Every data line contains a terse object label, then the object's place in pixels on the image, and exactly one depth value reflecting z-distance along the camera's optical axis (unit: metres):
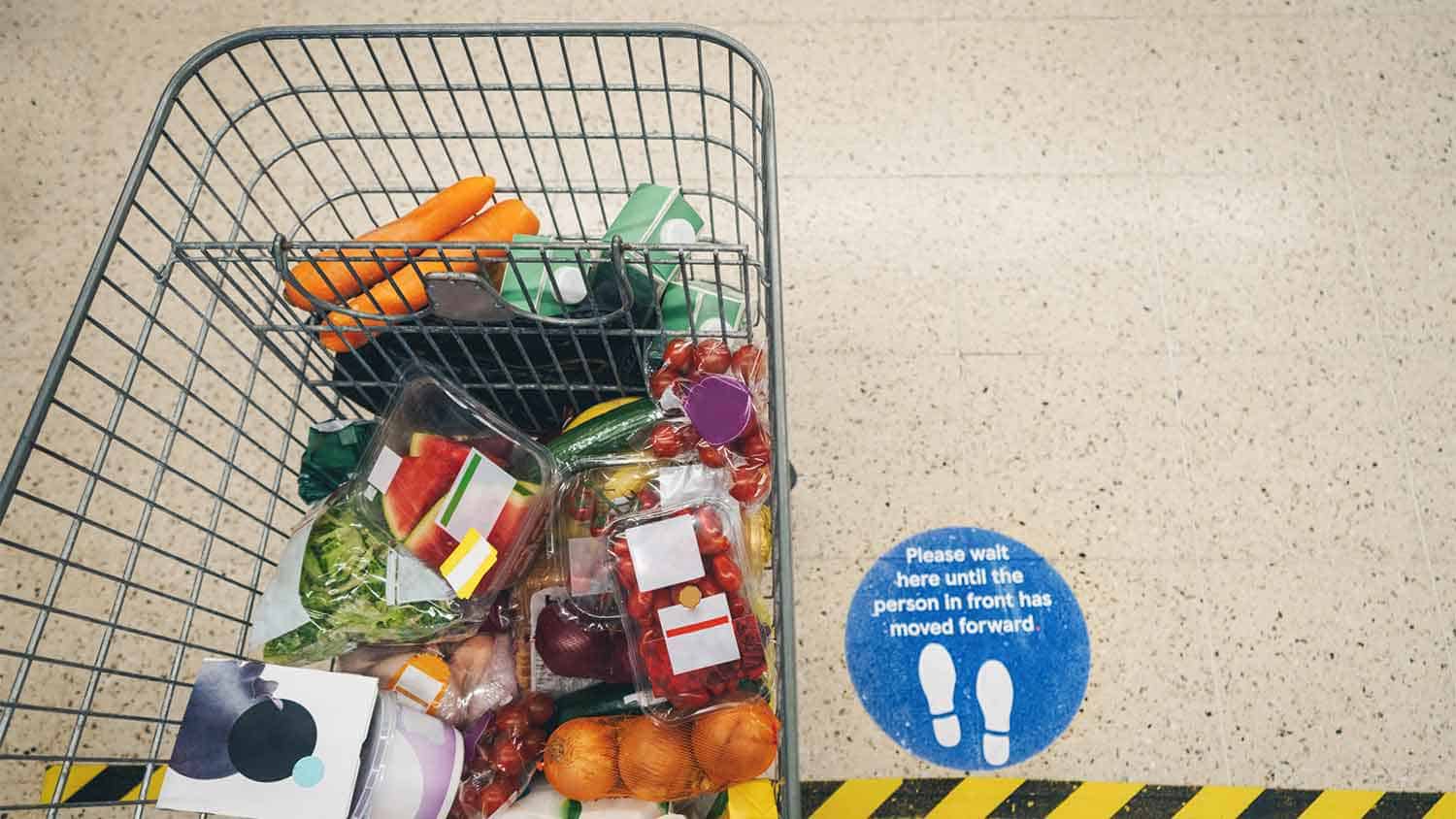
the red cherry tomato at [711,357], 1.11
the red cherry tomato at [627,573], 1.06
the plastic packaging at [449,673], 1.16
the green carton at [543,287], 1.09
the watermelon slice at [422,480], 1.15
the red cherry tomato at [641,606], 1.04
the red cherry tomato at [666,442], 1.16
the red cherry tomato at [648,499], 1.12
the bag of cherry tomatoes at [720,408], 1.11
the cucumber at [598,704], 1.21
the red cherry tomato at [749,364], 1.14
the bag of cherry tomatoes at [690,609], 1.02
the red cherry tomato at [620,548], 1.07
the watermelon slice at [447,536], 1.14
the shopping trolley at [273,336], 1.04
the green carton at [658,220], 1.20
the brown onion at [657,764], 1.06
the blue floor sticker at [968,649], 1.67
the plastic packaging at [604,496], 1.13
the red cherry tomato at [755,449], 1.12
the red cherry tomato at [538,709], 1.22
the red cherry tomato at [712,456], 1.12
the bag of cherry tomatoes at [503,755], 1.16
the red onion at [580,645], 1.18
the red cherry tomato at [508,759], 1.16
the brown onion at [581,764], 1.08
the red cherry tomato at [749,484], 1.10
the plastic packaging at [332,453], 1.30
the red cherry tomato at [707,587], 1.03
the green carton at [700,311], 1.18
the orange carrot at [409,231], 1.20
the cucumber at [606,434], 1.21
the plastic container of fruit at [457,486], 1.13
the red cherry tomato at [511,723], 1.19
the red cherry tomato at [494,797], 1.13
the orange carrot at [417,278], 1.17
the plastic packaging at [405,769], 1.05
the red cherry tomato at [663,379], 1.14
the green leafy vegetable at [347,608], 1.14
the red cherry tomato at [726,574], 1.02
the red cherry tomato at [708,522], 1.05
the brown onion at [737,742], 1.02
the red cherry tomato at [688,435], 1.16
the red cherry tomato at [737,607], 1.03
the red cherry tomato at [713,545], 1.04
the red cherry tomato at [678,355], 1.12
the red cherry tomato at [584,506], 1.20
